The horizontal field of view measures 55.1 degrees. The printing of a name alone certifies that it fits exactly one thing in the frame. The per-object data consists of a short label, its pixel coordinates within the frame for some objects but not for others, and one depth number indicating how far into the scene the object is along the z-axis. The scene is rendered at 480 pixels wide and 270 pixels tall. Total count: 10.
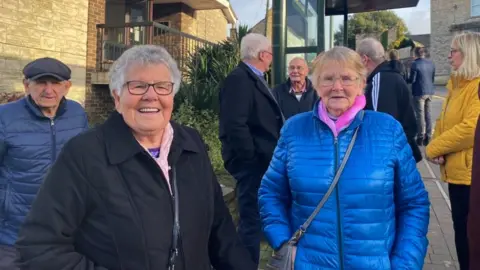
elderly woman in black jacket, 1.70
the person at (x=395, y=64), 4.20
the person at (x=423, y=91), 9.59
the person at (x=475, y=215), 2.01
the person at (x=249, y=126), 3.92
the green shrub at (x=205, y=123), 7.77
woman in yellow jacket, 3.29
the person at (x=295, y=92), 4.79
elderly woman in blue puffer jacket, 2.08
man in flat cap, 2.87
